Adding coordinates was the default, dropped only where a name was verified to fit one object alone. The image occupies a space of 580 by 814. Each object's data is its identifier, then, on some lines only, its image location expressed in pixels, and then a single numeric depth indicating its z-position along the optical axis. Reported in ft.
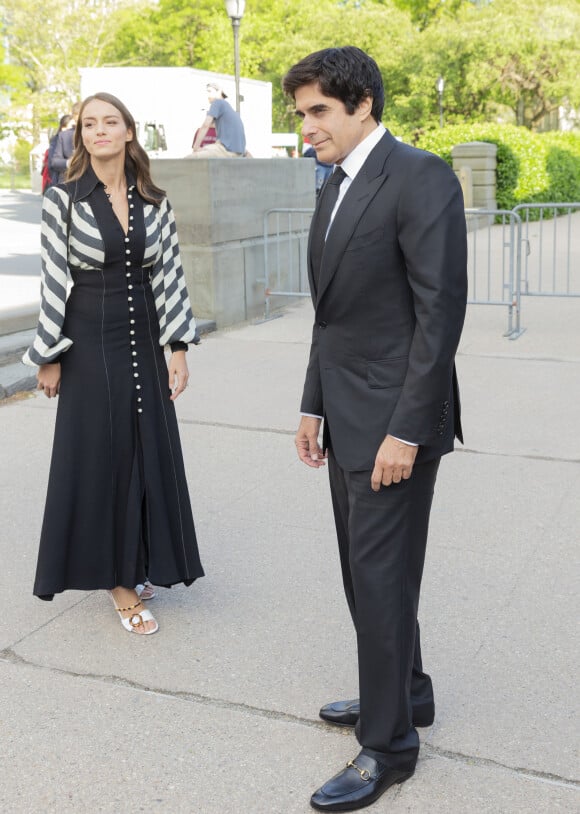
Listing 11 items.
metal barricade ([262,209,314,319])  35.19
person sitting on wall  39.99
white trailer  98.73
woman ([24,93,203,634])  12.28
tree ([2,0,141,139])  157.11
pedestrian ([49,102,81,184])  47.06
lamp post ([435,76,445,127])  112.06
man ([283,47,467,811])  8.48
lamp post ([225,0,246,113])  68.01
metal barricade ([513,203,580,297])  39.60
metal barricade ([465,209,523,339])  30.81
